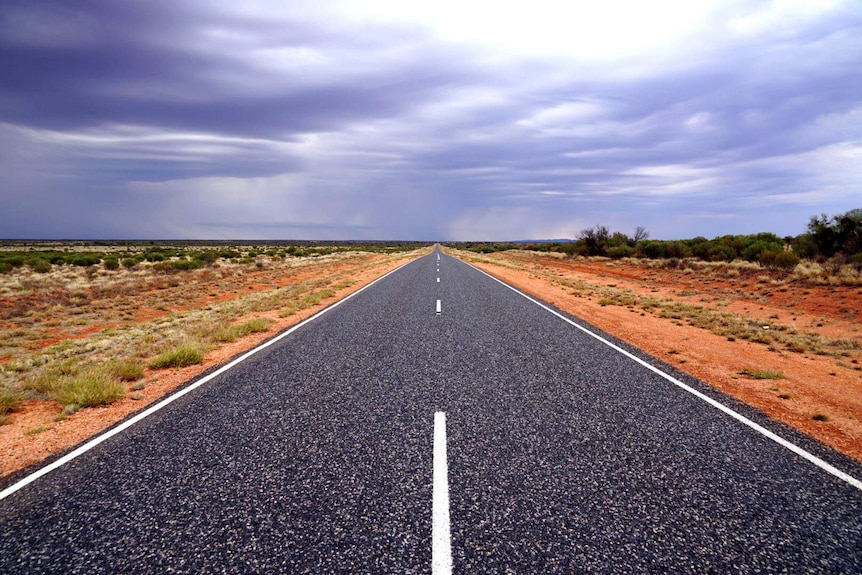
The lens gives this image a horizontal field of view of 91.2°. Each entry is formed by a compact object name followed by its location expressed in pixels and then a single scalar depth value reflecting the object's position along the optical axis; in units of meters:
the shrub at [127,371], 7.23
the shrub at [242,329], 10.00
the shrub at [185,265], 33.50
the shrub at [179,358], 7.95
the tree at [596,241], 53.25
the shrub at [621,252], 46.18
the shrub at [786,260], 23.88
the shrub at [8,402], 5.89
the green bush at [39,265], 32.36
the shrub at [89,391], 6.02
